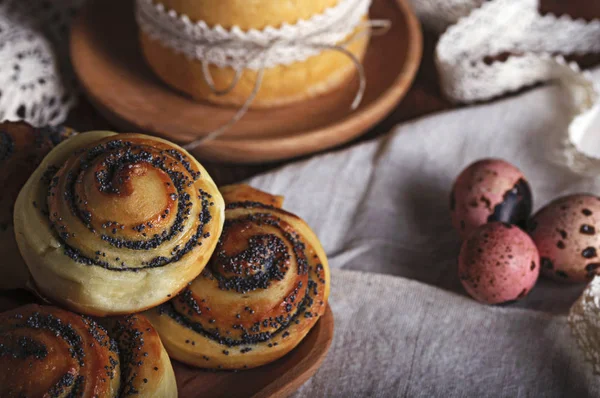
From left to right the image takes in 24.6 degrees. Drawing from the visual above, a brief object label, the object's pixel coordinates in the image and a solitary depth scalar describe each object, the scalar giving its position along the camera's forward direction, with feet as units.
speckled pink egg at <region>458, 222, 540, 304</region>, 1.52
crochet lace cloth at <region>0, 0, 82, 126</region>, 1.74
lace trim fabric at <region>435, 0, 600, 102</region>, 1.80
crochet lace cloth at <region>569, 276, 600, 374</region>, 1.50
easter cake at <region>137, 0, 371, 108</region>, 1.63
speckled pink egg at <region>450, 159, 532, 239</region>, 1.59
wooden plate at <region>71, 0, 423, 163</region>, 1.67
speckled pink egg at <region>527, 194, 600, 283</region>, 1.54
